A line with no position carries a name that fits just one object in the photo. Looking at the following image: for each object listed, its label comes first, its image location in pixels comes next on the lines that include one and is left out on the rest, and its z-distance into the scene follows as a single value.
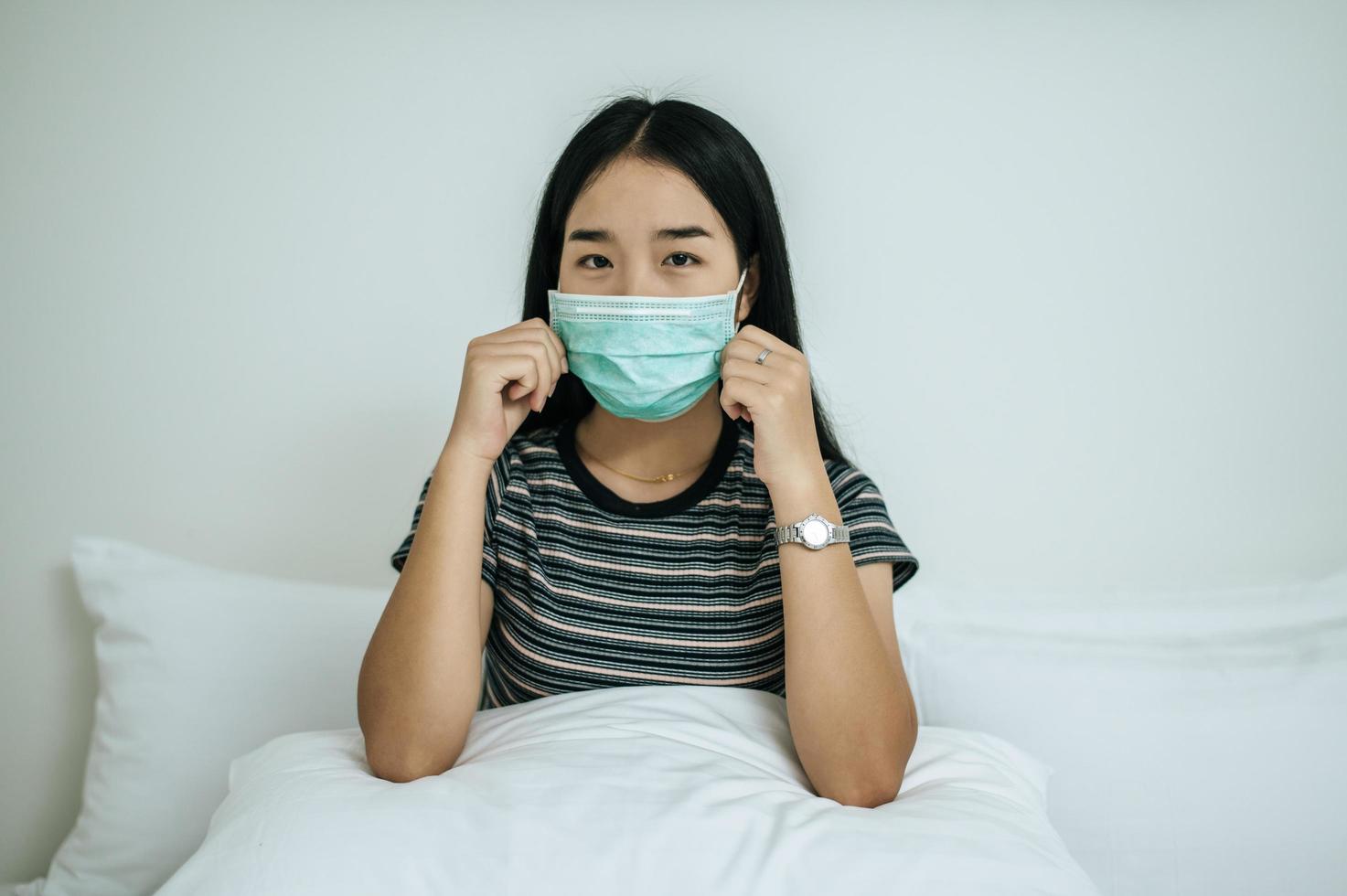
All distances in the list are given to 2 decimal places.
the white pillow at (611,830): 0.87
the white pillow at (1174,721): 1.26
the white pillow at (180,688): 1.43
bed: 0.89
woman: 1.12
